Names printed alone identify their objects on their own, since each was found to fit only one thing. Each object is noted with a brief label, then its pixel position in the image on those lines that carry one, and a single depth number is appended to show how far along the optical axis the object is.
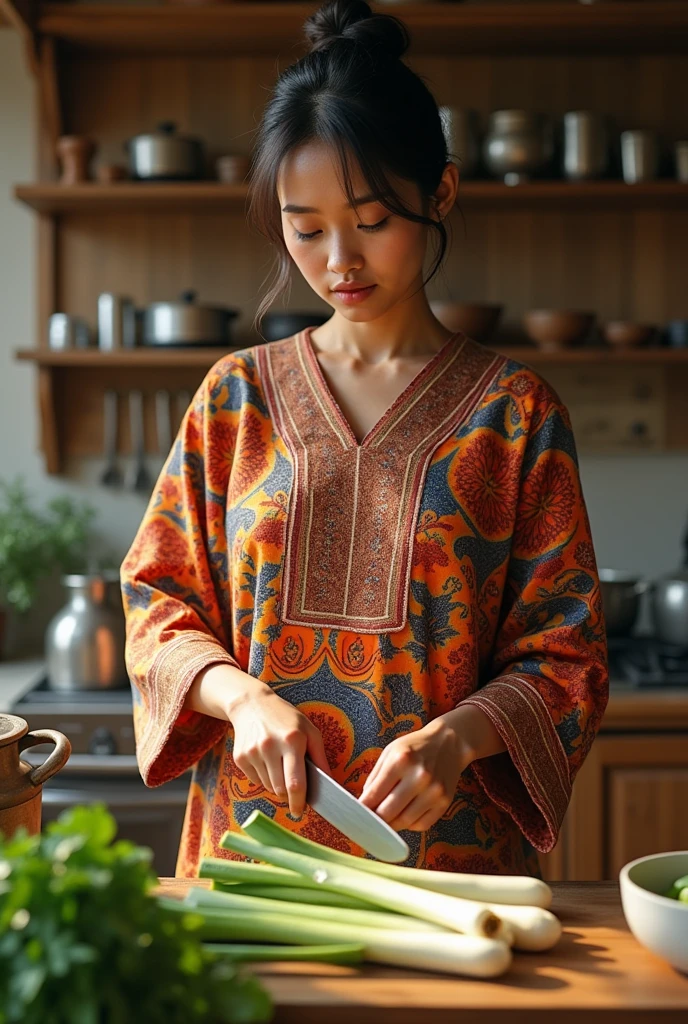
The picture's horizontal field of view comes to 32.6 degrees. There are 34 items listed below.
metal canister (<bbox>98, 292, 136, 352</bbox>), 2.81
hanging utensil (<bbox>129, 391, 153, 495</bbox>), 2.96
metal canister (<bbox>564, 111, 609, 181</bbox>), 2.76
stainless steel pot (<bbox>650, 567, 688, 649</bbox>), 2.54
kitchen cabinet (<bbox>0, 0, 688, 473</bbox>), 2.87
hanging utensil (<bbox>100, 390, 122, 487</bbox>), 2.95
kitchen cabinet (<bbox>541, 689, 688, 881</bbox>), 2.34
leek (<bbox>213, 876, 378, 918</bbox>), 0.92
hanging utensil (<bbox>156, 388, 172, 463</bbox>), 2.95
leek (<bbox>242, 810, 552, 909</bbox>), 0.92
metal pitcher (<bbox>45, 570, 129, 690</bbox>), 2.47
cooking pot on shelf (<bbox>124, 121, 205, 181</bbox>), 2.72
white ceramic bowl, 0.83
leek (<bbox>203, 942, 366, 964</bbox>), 0.86
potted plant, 2.79
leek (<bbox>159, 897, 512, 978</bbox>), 0.84
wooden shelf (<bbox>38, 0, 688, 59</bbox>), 2.64
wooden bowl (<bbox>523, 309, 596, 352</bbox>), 2.72
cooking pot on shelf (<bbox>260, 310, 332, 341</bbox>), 2.67
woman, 1.22
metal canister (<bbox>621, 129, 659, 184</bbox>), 2.75
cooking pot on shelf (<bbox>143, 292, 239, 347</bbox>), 2.72
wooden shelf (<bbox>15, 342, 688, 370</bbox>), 2.71
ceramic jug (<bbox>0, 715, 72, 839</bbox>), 0.95
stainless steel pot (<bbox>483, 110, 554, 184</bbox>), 2.73
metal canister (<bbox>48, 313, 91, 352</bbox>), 2.81
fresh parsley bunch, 0.63
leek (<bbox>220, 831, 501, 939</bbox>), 0.86
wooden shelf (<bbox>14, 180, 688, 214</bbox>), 2.68
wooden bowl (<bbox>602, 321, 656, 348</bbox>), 2.75
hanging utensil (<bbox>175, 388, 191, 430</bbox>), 2.97
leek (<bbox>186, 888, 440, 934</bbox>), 0.88
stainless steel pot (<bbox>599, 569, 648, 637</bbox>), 2.61
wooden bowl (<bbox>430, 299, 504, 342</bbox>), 2.73
